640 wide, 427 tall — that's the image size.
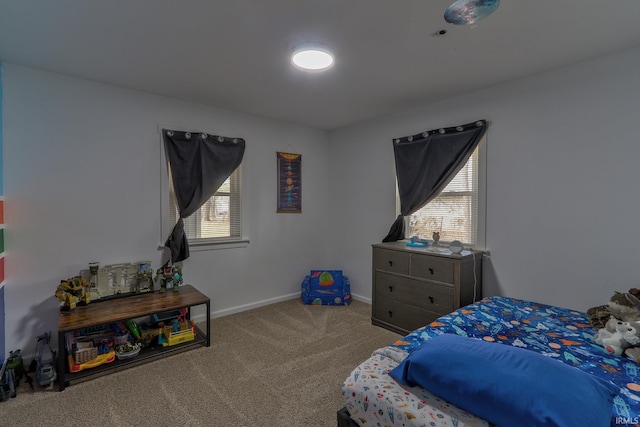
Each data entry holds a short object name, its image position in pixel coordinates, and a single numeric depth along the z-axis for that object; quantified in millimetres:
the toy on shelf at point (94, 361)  2295
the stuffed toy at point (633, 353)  1530
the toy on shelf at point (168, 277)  3053
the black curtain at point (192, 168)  3156
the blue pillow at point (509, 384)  1005
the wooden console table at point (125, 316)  2201
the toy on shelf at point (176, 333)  2750
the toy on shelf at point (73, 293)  2457
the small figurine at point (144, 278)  2941
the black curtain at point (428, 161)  3053
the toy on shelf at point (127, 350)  2504
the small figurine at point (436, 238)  3258
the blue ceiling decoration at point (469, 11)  1614
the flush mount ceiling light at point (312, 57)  2154
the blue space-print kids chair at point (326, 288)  3965
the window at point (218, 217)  3414
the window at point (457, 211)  3129
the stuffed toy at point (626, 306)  1864
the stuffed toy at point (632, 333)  1598
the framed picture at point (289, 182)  4109
